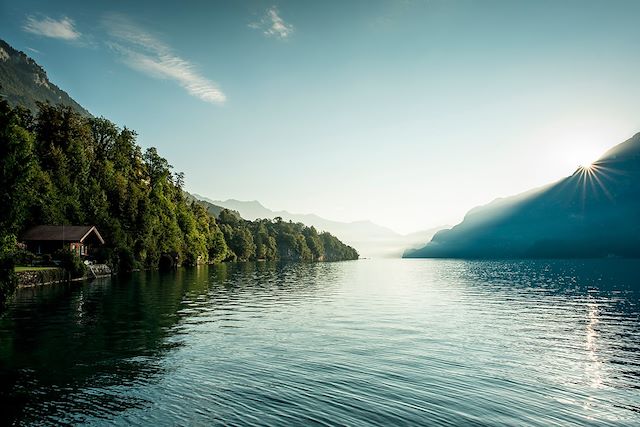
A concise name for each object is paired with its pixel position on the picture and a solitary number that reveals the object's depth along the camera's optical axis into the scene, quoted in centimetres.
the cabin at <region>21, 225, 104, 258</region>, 7625
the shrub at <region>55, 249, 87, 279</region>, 6906
